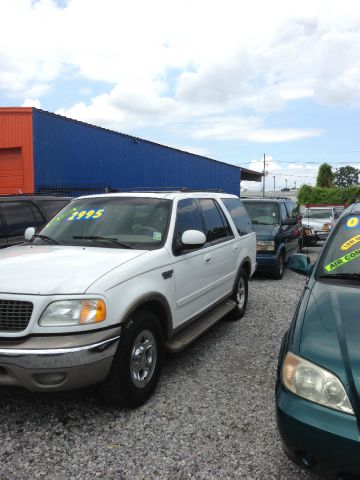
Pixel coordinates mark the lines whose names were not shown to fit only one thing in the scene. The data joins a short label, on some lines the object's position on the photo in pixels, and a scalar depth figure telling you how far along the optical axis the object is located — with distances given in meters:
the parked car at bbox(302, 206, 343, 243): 16.63
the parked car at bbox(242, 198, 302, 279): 8.75
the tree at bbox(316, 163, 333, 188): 44.59
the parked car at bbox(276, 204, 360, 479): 1.98
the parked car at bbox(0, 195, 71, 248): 5.58
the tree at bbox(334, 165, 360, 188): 112.94
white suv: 2.81
